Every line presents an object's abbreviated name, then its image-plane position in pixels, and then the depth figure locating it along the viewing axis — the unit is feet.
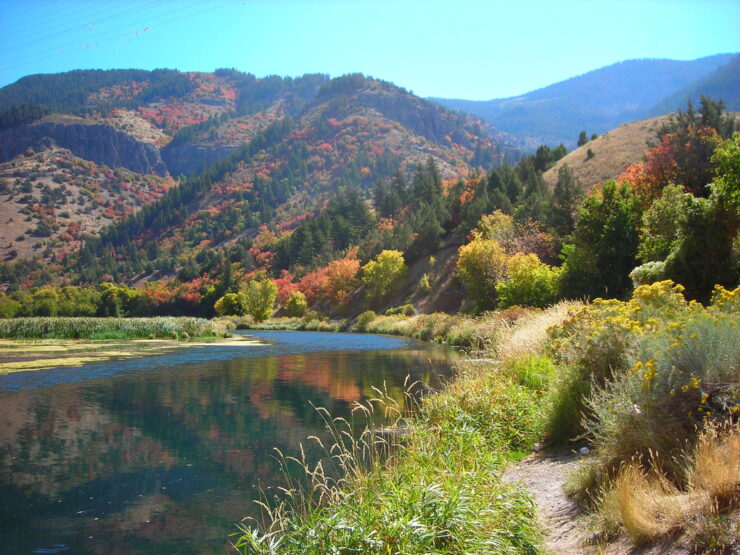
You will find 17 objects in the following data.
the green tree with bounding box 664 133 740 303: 73.10
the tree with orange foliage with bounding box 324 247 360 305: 353.08
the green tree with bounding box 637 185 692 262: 102.27
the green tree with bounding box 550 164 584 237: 197.57
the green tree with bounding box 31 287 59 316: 406.41
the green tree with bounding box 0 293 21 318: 371.60
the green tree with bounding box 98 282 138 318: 435.53
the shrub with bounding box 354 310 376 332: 258.98
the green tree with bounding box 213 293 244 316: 373.83
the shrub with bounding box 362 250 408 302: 311.47
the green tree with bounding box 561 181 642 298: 124.16
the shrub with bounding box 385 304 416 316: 273.33
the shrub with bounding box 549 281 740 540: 21.58
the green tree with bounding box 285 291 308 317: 352.49
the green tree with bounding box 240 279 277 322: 330.95
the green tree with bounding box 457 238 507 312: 188.03
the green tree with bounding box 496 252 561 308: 138.82
